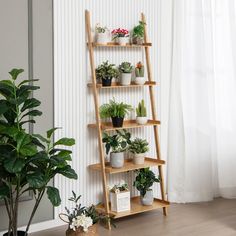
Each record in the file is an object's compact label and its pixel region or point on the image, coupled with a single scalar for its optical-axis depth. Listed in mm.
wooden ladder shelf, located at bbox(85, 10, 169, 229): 3881
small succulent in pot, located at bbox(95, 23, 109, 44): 3920
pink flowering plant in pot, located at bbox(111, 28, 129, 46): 4031
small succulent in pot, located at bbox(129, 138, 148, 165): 4102
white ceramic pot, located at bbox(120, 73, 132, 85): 4043
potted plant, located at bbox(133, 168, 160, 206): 4102
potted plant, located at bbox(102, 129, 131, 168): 3963
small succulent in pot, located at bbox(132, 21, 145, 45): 4109
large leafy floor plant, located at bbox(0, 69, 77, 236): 3041
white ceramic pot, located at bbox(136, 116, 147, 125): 4113
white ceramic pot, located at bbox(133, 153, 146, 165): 4098
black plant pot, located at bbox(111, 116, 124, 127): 3938
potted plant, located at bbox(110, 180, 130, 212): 3922
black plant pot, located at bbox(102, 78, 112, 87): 3938
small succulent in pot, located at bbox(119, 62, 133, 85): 4043
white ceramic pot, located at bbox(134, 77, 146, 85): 4125
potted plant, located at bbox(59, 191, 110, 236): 3408
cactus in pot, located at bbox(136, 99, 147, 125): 4113
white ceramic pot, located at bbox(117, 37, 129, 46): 4039
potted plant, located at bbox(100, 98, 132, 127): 3939
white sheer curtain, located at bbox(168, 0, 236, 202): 4488
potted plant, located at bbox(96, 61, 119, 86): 3938
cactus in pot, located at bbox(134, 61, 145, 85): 4125
